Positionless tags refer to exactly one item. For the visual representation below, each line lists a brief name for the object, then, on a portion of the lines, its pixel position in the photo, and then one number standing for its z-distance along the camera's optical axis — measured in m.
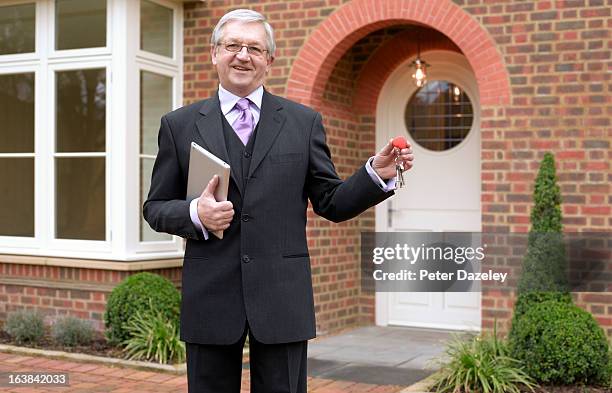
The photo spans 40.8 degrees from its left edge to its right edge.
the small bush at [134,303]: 6.48
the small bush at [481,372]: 5.11
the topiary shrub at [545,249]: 5.64
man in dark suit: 2.62
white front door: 7.57
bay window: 7.08
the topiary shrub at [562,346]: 5.11
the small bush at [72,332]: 6.73
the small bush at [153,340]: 6.20
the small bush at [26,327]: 6.86
